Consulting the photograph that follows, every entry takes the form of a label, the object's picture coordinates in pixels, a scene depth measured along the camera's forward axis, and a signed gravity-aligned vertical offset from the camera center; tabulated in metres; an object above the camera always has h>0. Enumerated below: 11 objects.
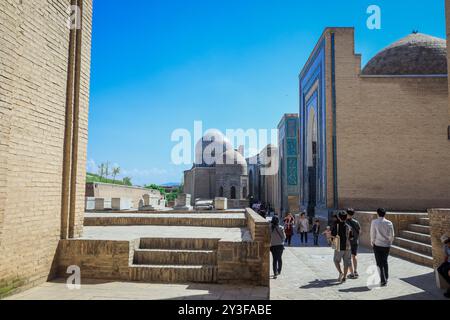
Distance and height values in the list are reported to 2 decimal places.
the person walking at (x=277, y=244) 6.88 -0.93
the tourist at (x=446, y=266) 5.45 -1.03
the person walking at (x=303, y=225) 12.74 -1.13
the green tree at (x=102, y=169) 58.41 +3.07
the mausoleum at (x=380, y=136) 16.05 +2.26
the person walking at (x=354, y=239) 6.70 -0.82
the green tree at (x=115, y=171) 60.97 +2.97
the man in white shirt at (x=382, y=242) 6.11 -0.80
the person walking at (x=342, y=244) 6.45 -0.87
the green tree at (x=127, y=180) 60.86 +1.57
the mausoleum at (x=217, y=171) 41.84 +2.16
